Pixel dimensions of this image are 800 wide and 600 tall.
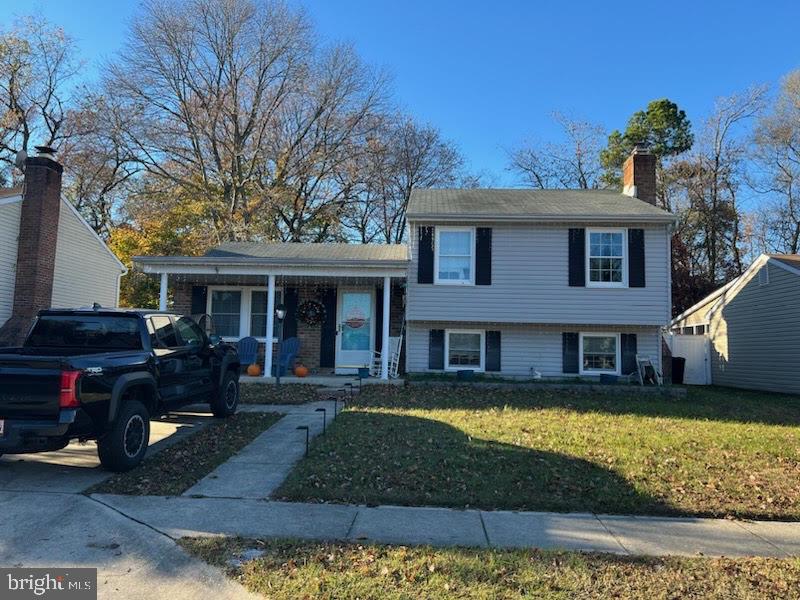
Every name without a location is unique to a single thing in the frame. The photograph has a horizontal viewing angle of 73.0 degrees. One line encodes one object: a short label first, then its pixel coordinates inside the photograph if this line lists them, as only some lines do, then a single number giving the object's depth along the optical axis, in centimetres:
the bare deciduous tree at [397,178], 2995
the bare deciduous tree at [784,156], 2698
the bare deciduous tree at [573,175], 3278
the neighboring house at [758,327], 1555
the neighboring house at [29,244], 1377
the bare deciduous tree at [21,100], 2456
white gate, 1984
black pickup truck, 529
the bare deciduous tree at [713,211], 2884
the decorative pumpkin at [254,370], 1357
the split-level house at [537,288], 1369
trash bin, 1847
